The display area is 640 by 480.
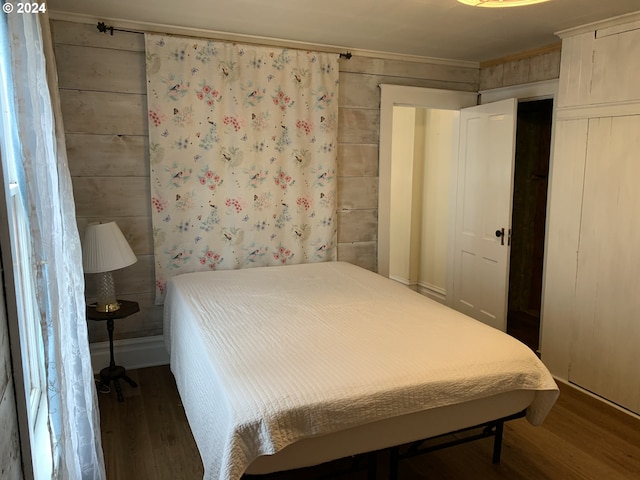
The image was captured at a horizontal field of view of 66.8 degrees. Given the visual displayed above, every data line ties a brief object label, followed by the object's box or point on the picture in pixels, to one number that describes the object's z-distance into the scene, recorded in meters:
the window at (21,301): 1.04
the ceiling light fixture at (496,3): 2.09
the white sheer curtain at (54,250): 1.20
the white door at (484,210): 3.73
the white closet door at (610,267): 2.83
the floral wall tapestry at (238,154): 3.24
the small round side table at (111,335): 2.91
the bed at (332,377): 1.66
